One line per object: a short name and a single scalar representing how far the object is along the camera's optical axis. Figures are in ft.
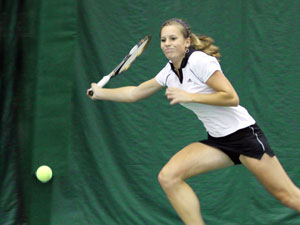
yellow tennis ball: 26.27
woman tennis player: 22.94
